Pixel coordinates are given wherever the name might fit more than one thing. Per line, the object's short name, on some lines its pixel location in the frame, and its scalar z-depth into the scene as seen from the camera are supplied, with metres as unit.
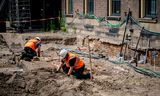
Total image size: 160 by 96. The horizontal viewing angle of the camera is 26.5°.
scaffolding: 23.41
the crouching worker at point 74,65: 12.20
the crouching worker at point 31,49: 15.73
